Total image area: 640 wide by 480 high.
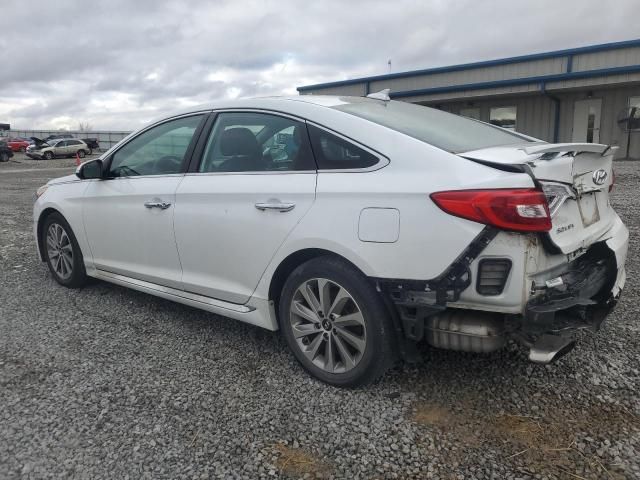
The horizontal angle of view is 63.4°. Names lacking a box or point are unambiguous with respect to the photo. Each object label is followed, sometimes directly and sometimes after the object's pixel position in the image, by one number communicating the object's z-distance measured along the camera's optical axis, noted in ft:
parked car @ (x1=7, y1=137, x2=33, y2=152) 140.77
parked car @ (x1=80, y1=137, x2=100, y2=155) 135.50
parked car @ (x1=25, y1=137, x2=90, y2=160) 115.44
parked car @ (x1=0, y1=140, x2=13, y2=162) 110.48
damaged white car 7.55
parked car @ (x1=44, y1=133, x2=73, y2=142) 146.27
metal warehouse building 56.90
